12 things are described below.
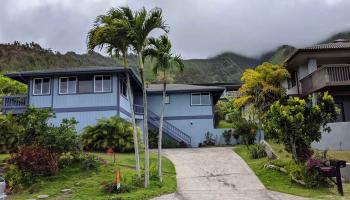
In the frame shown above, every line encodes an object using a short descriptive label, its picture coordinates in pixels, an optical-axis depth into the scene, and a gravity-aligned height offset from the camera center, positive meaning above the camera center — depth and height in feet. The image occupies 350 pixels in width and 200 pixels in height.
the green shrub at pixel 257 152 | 67.23 -1.33
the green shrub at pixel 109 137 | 77.46 +2.58
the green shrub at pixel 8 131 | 56.70 +3.41
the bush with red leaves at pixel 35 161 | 49.29 -1.27
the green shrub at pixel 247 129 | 91.25 +3.99
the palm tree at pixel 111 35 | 44.01 +13.61
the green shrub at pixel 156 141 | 98.68 +1.71
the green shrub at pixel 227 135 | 104.32 +2.89
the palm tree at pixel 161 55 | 47.29 +11.71
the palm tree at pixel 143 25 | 44.55 +14.81
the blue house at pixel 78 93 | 88.12 +13.65
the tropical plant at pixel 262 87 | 91.25 +14.34
